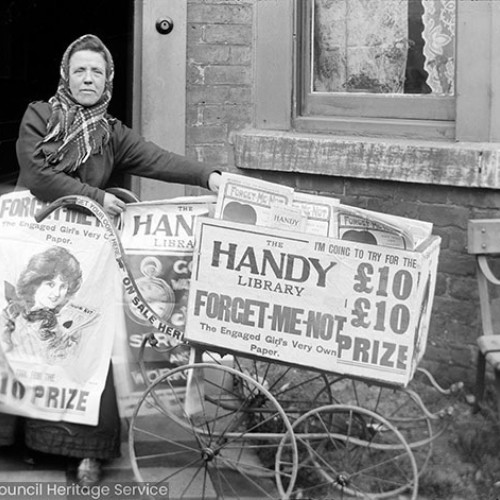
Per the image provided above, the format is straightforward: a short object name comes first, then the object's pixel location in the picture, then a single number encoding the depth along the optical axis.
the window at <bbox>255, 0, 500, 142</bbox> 4.62
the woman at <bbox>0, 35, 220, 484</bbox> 3.79
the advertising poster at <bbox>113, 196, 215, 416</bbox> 3.64
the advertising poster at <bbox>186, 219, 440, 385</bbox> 3.22
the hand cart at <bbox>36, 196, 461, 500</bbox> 3.51
